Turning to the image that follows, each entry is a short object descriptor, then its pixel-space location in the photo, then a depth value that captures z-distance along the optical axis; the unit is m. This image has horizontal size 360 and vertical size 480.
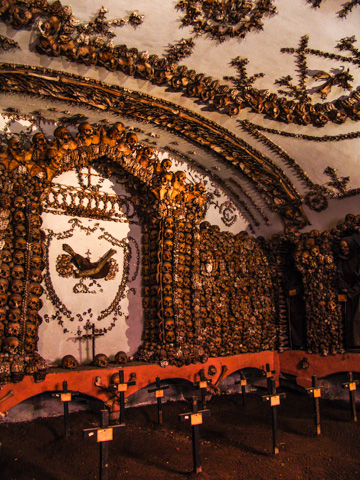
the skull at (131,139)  7.39
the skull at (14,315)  5.83
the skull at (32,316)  6.03
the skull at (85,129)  6.88
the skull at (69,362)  6.47
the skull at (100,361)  6.64
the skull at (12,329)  5.75
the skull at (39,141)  6.53
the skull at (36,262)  6.18
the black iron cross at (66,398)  5.70
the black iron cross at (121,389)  5.79
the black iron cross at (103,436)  3.86
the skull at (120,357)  7.21
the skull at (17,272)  6.01
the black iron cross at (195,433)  4.53
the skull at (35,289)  6.09
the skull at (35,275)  6.15
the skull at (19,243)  6.11
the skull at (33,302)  6.06
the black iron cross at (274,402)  5.22
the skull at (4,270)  5.93
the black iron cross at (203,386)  6.10
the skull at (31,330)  5.94
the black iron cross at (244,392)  7.78
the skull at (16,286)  5.95
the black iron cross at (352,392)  6.53
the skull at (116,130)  7.17
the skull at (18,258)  6.07
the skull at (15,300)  5.89
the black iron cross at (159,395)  6.40
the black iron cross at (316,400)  5.87
